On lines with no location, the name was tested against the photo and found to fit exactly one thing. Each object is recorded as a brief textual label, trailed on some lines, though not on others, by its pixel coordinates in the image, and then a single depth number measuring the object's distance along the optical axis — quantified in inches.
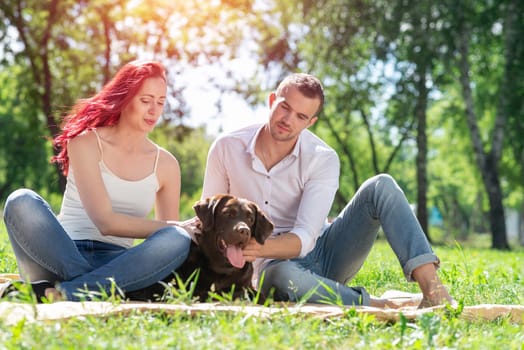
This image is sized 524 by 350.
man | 203.8
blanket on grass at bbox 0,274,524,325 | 144.5
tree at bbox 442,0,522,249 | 848.9
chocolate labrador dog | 196.7
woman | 190.9
